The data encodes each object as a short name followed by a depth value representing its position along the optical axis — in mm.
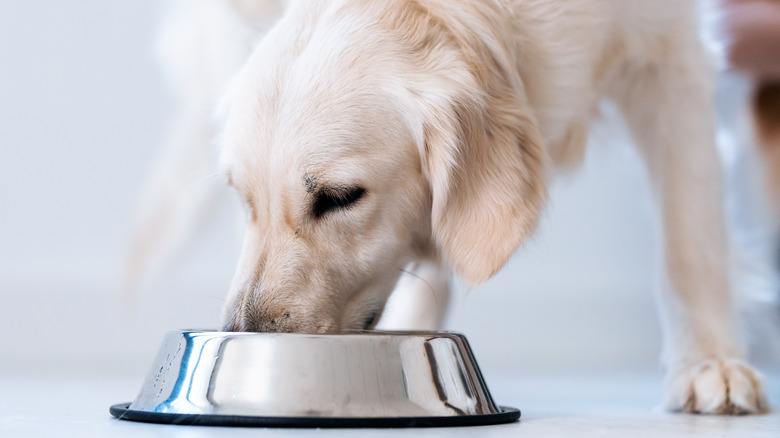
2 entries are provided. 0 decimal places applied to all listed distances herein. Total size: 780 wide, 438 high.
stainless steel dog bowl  990
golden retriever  1072
